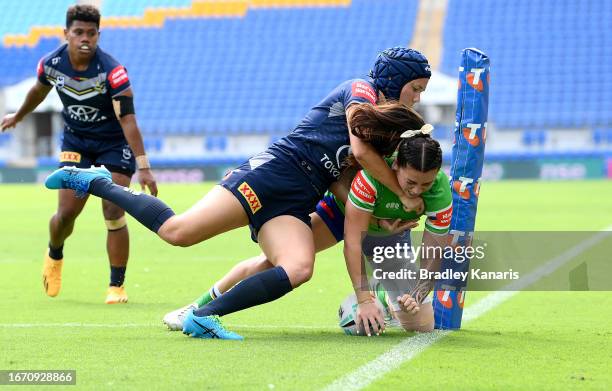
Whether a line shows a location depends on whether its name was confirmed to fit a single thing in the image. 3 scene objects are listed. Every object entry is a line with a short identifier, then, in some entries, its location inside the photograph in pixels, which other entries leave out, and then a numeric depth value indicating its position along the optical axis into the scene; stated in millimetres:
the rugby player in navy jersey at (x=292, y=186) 10734
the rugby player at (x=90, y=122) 14969
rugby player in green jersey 10602
